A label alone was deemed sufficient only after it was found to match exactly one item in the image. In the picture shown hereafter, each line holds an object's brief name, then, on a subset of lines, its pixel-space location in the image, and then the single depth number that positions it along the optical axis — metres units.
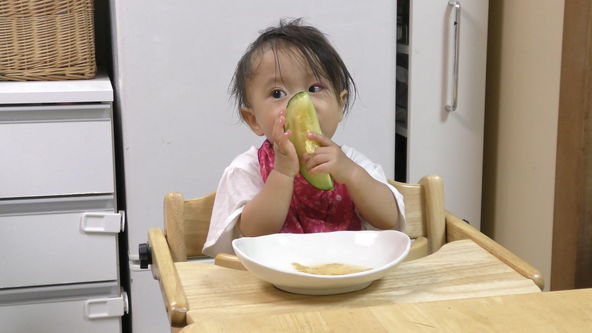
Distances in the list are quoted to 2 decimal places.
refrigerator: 1.66
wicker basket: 1.72
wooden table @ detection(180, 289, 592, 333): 0.65
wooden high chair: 0.97
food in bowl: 0.86
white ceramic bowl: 0.88
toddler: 1.08
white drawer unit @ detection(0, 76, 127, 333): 1.66
